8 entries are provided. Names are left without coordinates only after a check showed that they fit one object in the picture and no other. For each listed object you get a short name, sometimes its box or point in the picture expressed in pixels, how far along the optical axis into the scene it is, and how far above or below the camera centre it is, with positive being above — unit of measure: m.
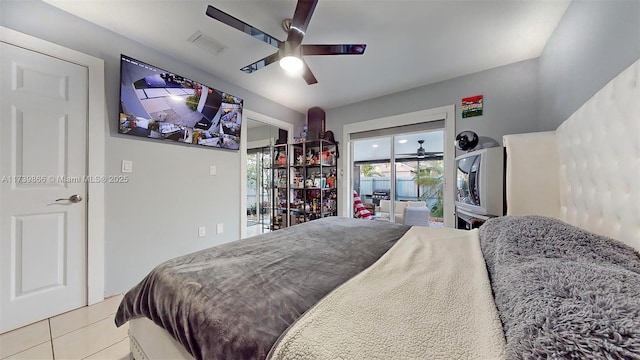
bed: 0.44 -0.34
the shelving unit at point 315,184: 3.79 -0.05
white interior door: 1.53 -0.02
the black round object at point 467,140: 2.53 +0.48
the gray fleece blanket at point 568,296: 0.35 -0.25
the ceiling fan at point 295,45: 1.45 +1.08
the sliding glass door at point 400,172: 3.38 +0.15
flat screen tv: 2.02 +0.80
